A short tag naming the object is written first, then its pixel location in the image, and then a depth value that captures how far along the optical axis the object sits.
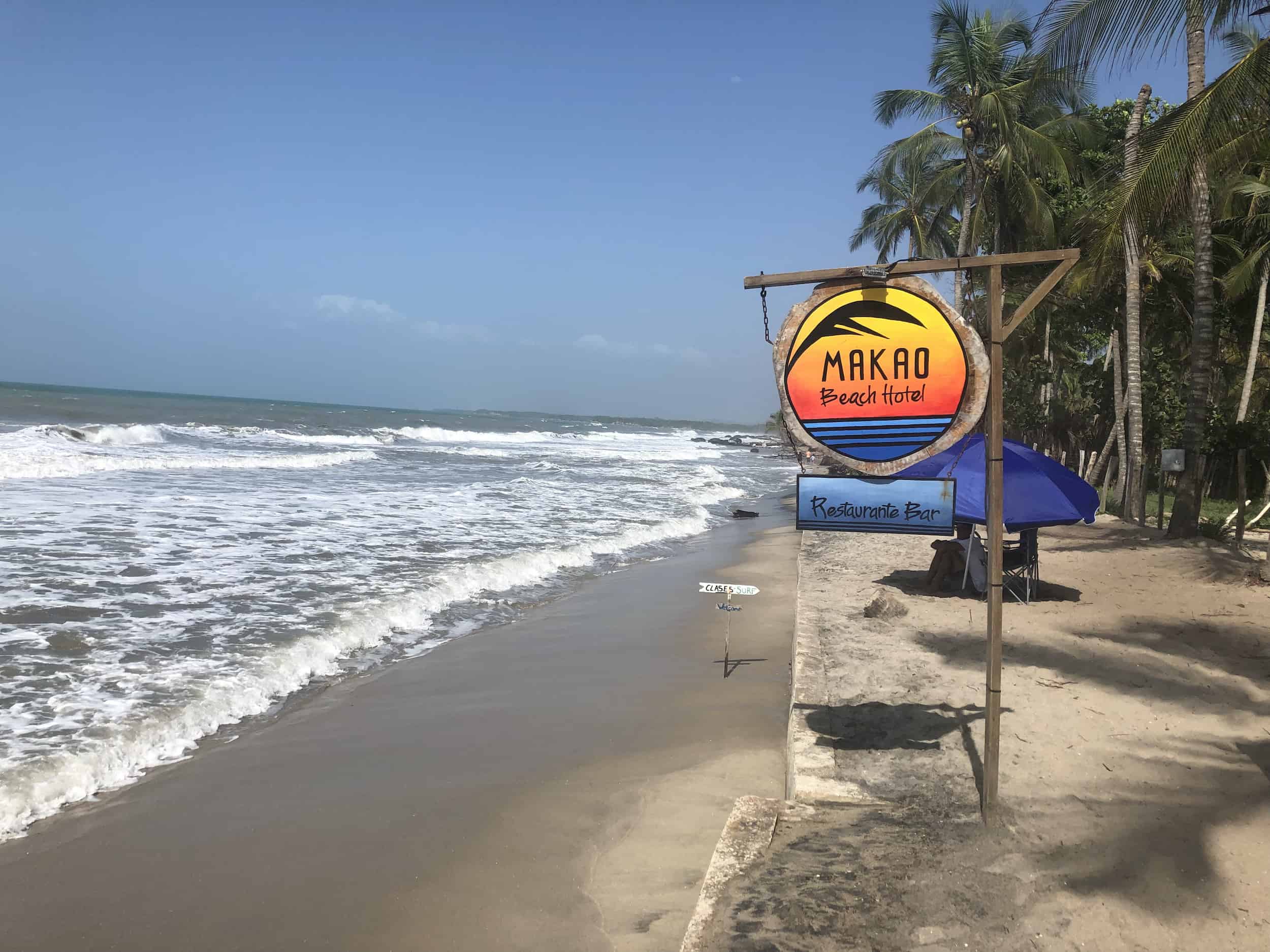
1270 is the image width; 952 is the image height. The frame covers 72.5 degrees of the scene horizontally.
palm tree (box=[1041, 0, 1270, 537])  7.89
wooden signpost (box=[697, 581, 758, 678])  7.03
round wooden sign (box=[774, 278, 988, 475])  3.86
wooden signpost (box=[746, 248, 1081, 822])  3.83
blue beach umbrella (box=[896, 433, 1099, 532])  7.95
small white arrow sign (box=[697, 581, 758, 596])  7.02
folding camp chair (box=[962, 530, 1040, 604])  9.04
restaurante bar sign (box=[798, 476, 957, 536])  3.96
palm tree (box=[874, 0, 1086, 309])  20.42
